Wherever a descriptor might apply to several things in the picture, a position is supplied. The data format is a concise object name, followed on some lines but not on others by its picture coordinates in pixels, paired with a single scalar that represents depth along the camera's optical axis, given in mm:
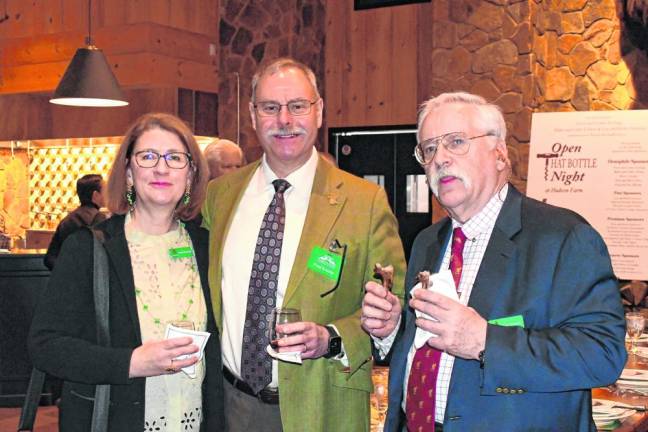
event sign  6281
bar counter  7090
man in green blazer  2781
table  2730
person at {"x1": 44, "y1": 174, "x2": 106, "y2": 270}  7227
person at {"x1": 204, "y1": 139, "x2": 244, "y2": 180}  5332
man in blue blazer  2064
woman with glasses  2516
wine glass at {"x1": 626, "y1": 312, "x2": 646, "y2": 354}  4133
